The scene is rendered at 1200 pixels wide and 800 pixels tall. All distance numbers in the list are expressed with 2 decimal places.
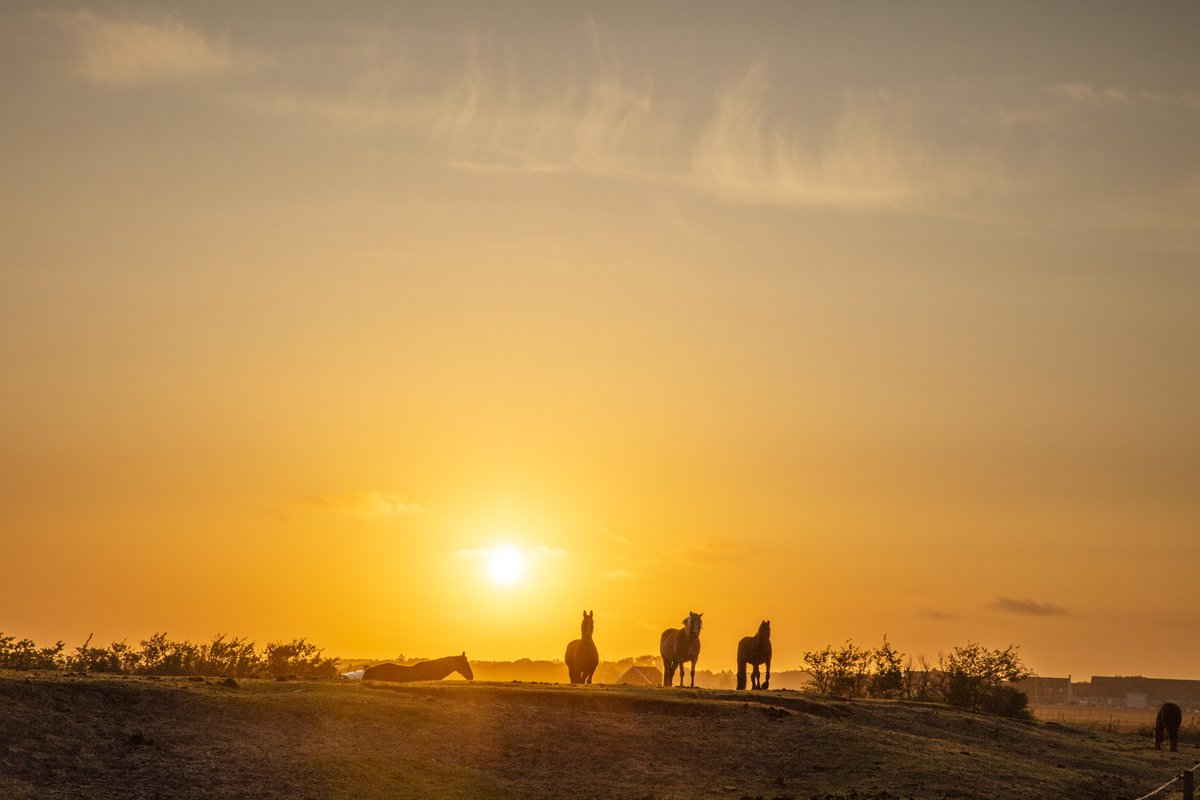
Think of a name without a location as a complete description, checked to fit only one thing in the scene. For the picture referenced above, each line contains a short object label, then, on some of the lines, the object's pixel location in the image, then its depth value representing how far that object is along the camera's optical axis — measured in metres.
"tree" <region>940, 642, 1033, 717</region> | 63.47
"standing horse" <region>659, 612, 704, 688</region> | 50.31
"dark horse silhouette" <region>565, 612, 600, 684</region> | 47.88
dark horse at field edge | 52.94
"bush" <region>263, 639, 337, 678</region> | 50.47
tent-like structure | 93.74
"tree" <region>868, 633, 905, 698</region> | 63.12
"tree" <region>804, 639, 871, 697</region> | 62.59
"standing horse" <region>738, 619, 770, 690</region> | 51.78
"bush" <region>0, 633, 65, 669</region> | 41.25
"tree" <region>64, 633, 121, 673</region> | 42.56
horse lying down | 45.69
